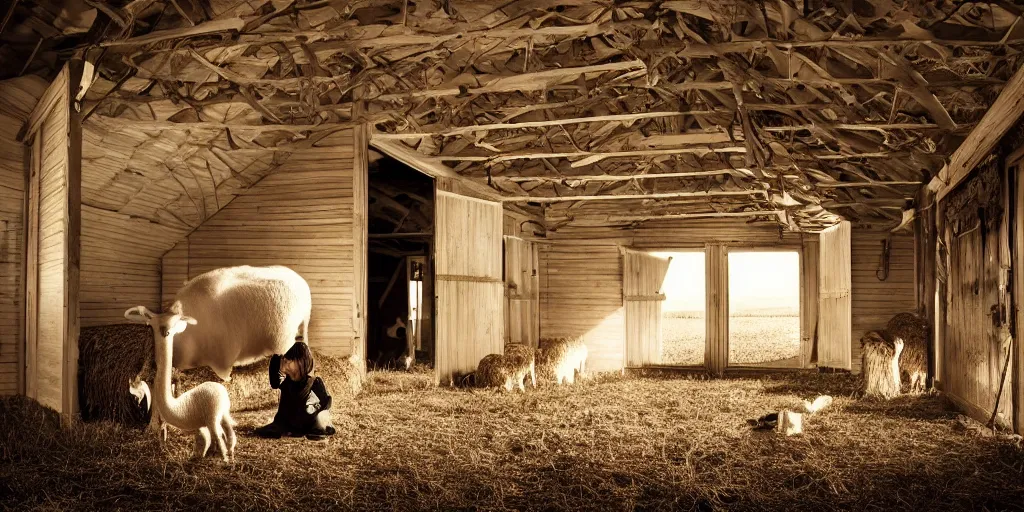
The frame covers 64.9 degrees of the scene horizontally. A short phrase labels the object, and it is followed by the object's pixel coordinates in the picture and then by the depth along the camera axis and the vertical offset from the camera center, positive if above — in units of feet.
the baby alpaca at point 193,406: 19.52 -2.93
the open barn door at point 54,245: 23.18 +1.23
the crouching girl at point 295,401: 23.31 -3.37
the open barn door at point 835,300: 46.14 -1.00
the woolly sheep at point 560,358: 41.22 -3.90
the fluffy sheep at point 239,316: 26.14 -1.06
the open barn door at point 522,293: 49.57 -0.60
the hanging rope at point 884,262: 52.08 +1.39
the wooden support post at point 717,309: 54.13 -1.70
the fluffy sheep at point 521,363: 37.32 -3.70
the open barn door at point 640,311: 55.98 -1.89
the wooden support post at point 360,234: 33.27 +2.11
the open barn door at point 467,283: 37.50 +0.07
